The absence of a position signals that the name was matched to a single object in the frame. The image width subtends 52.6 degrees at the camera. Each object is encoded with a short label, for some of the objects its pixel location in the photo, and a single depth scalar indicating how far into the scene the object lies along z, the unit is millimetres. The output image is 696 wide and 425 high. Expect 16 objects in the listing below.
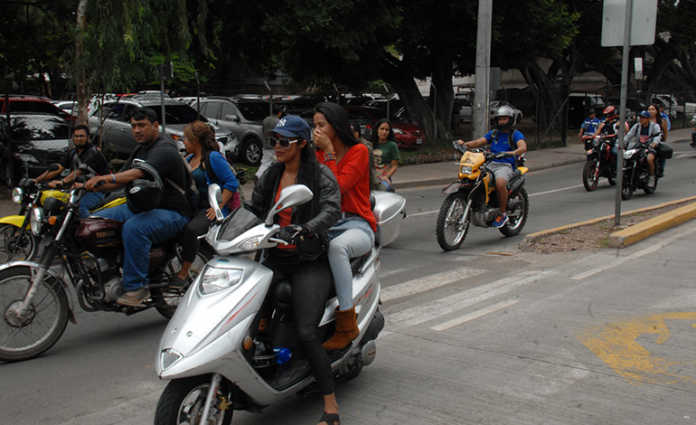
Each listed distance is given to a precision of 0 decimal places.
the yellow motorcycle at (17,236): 6830
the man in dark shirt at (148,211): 5625
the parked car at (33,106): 16750
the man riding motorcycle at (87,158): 8188
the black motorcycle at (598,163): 15758
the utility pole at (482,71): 18125
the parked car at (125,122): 18312
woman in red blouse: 4453
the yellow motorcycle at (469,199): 9406
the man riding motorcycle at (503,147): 9773
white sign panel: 9297
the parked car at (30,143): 14195
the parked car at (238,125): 19688
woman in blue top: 6973
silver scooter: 3447
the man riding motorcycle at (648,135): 15008
